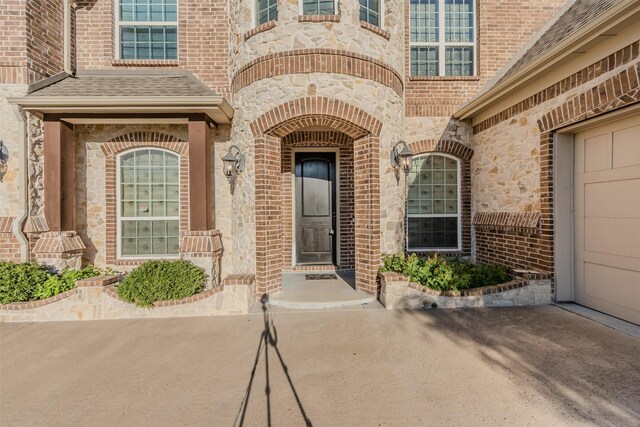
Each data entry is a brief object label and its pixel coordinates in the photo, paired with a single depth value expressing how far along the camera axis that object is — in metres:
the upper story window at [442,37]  7.15
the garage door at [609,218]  4.12
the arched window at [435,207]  7.07
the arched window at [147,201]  6.53
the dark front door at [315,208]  7.37
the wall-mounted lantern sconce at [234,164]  5.71
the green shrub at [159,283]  4.67
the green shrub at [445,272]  5.09
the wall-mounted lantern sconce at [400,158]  5.59
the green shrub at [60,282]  4.80
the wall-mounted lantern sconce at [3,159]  5.42
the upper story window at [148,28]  6.79
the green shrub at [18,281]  4.62
